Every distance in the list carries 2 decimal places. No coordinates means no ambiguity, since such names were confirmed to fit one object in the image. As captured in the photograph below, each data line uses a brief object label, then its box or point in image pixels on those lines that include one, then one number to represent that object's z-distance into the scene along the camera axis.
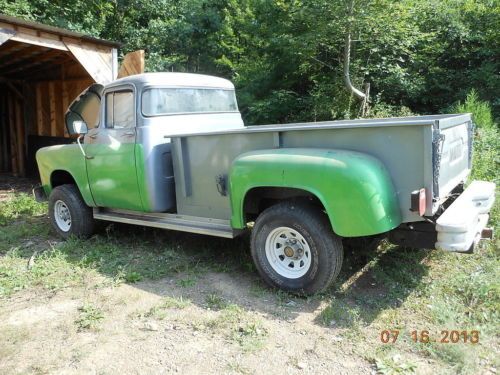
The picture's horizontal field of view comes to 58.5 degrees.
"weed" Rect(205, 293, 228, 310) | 4.00
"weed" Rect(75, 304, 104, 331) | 3.78
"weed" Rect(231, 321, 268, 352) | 3.36
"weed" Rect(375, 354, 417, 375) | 2.96
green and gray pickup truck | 3.46
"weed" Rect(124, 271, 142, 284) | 4.67
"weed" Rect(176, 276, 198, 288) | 4.48
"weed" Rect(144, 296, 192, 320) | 3.91
